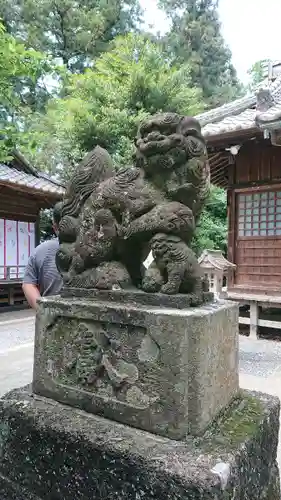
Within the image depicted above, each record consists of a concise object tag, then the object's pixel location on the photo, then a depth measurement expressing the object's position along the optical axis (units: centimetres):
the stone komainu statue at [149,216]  167
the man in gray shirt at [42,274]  298
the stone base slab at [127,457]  135
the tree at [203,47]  2142
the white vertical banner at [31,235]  1106
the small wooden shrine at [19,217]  989
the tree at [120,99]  1162
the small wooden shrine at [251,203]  667
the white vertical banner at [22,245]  1049
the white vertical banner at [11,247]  1012
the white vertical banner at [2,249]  986
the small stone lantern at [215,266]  667
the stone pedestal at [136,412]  142
